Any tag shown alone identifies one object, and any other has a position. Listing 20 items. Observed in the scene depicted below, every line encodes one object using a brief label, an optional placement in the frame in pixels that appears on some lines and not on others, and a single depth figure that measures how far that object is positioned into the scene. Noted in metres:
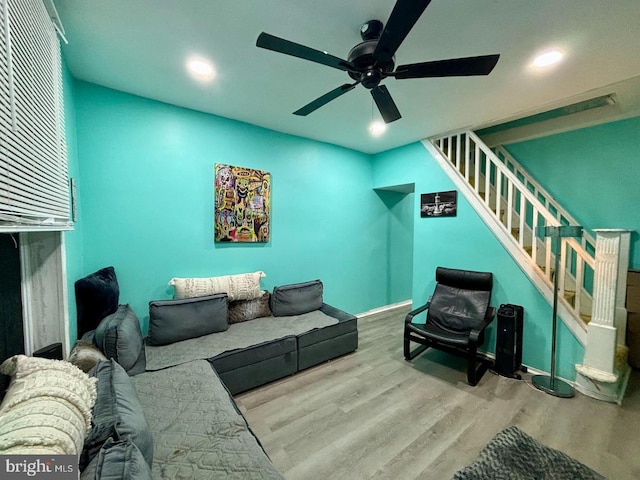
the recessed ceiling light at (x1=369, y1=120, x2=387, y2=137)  3.06
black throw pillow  1.92
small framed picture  3.33
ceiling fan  1.18
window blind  0.89
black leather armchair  2.47
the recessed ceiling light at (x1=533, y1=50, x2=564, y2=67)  1.81
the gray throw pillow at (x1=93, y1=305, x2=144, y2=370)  1.75
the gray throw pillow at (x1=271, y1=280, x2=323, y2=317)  3.05
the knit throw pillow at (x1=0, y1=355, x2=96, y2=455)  0.69
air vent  2.54
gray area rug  1.47
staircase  2.21
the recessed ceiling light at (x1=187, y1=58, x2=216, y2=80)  1.93
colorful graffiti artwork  2.91
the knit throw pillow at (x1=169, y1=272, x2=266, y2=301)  2.62
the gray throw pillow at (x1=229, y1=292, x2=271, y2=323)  2.85
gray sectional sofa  1.13
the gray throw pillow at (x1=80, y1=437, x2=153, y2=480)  0.79
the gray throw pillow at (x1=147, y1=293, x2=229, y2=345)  2.30
